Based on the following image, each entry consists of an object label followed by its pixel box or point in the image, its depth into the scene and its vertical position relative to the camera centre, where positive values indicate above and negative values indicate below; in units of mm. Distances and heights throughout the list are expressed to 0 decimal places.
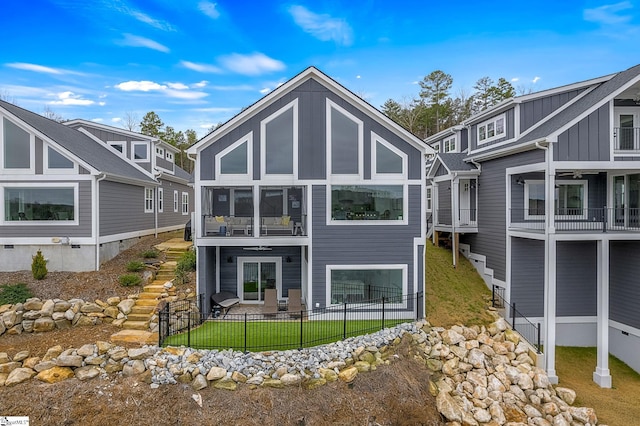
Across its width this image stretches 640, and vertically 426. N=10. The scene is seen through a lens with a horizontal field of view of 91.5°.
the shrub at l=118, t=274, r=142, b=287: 11938 -2683
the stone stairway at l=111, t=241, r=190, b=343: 9719 -3329
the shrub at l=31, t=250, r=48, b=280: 11930 -2162
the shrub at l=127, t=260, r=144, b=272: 12898 -2294
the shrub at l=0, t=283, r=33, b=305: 10695 -2902
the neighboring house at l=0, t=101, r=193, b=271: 12703 +449
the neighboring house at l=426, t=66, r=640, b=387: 10672 -1
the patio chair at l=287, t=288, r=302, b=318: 11789 -3452
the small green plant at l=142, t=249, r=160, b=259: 14367 -1999
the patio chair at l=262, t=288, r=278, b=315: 11625 -3459
